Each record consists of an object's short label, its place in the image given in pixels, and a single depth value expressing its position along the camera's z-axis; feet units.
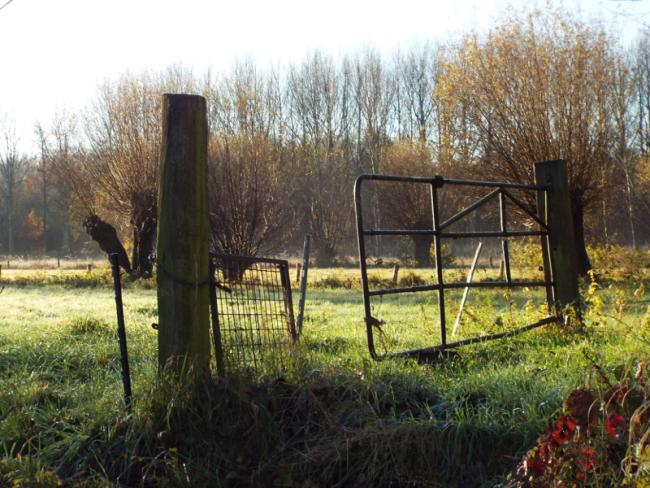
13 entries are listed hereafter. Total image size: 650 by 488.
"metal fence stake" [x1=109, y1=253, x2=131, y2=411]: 17.01
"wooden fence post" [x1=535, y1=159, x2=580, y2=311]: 27.84
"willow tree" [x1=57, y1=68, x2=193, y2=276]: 94.48
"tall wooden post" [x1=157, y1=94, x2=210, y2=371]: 16.62
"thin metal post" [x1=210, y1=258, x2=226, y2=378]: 17.12
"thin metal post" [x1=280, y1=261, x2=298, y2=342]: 22.38
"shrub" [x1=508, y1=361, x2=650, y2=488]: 11.33
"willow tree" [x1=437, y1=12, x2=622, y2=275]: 70.49
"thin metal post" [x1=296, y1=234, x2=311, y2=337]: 32.48
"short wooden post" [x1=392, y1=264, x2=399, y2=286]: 72.91
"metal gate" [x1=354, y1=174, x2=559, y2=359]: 21.43
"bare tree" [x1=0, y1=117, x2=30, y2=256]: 196.48
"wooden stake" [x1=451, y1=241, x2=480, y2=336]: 28.40
